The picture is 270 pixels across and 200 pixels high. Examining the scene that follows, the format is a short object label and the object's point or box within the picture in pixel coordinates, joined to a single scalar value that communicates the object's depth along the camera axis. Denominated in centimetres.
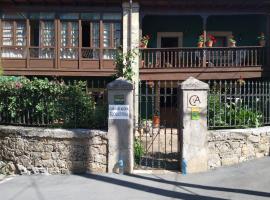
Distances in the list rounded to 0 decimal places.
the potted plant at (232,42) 1918
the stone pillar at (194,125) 972
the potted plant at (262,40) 1909
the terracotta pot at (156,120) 1290
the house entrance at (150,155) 1020
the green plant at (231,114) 1051
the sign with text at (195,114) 973
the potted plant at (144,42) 1894
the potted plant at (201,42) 1919
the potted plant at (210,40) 1927
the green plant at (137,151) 1034
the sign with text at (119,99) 977
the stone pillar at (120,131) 973
